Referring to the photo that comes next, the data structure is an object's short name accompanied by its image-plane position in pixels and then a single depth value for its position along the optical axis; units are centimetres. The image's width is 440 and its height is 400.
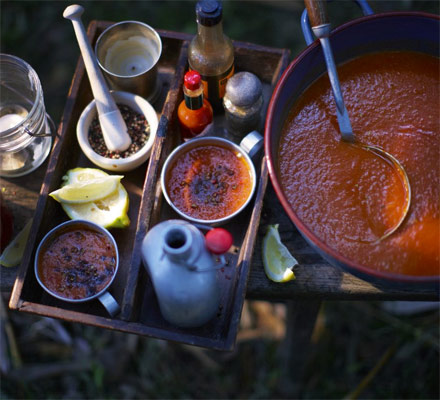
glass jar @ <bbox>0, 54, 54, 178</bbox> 59
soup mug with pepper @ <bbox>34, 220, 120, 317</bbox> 56
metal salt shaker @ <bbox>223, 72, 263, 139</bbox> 57
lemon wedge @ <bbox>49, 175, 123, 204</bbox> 58
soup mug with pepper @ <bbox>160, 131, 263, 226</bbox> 58
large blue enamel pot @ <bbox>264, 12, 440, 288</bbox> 49
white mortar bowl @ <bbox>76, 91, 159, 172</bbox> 59
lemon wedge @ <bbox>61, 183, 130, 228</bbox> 58
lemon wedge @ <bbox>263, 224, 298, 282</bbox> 56
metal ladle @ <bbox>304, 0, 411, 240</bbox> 52
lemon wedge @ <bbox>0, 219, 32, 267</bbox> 58
